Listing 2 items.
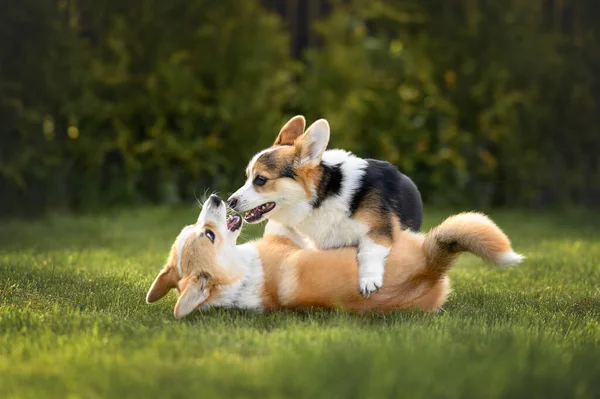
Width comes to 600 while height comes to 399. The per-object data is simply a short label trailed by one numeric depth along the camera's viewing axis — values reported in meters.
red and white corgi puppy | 7.21
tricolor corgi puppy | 8.06
